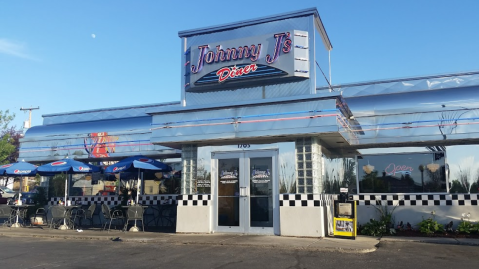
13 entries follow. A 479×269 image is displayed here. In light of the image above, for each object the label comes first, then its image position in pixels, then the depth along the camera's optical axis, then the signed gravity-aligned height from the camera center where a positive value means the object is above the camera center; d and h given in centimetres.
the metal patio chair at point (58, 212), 1487 -84
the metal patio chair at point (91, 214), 1547 -101
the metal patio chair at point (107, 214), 1441 -91
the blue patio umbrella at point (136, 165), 1431 +79
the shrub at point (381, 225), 1268 -123
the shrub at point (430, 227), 1243 -127
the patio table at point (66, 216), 1505 -103
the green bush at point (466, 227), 1208 -125
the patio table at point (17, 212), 1588 -91
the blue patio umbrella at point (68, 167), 1525 +80
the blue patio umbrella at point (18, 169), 1614 +79
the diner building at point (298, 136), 1198 +152
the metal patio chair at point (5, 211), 1602 -86
